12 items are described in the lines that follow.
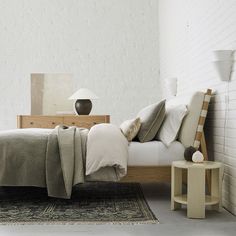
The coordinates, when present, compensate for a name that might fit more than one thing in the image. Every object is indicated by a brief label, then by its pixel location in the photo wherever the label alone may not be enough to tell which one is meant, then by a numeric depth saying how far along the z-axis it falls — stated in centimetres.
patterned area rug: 314
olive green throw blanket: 366
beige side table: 322
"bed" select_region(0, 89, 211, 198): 367
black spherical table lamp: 659
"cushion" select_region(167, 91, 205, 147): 392
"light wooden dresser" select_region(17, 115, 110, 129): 646
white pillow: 395
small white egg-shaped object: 342
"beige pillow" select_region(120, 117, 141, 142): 401
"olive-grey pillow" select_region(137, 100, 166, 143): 404
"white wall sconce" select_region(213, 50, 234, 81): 341
